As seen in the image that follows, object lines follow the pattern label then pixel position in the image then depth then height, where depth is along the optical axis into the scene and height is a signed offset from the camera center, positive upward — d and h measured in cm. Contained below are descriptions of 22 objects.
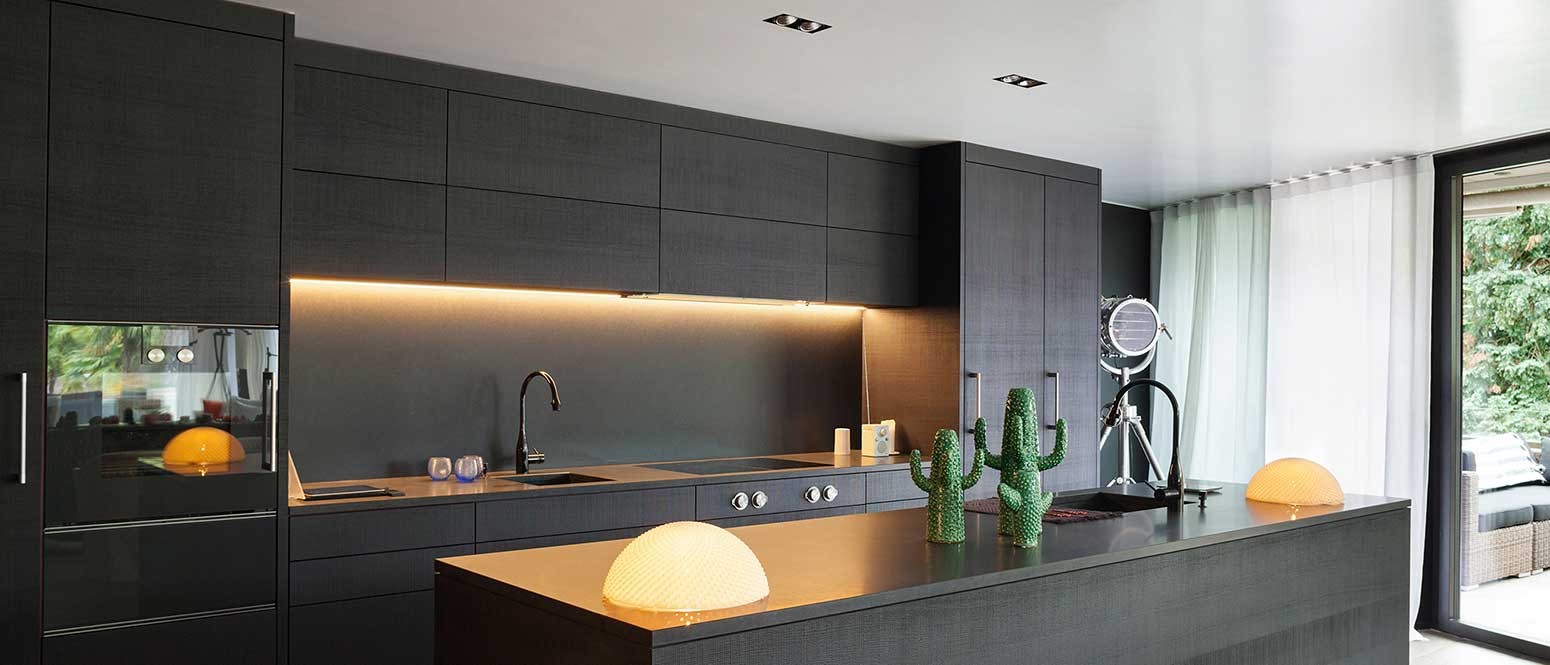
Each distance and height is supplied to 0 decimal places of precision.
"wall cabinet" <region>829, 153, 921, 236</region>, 522 +73
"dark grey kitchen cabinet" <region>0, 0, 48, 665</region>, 297 +8
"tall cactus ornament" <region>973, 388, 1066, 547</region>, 259 -29
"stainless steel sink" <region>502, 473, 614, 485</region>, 448 -55
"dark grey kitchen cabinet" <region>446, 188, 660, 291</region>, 409 +39
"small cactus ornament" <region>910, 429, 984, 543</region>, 257 -34
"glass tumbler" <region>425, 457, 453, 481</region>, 420 -48
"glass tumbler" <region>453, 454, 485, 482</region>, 417 -48
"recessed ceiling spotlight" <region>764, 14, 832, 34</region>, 348 +103
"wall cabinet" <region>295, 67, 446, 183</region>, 371 +75
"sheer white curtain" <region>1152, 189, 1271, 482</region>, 652 +13
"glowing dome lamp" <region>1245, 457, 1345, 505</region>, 352 -43
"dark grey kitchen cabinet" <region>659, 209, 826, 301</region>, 465 +38
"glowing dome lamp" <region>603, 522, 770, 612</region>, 189 -40
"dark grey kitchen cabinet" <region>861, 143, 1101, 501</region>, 535 +19
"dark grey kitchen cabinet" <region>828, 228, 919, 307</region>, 522 +38
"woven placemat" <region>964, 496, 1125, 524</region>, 309 -47
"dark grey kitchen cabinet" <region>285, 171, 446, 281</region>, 373 +40
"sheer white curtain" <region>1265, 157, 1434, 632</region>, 551 +12
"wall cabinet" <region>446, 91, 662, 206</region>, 407 +74
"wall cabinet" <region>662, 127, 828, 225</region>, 464 +74
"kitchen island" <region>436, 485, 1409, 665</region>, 194 -52
